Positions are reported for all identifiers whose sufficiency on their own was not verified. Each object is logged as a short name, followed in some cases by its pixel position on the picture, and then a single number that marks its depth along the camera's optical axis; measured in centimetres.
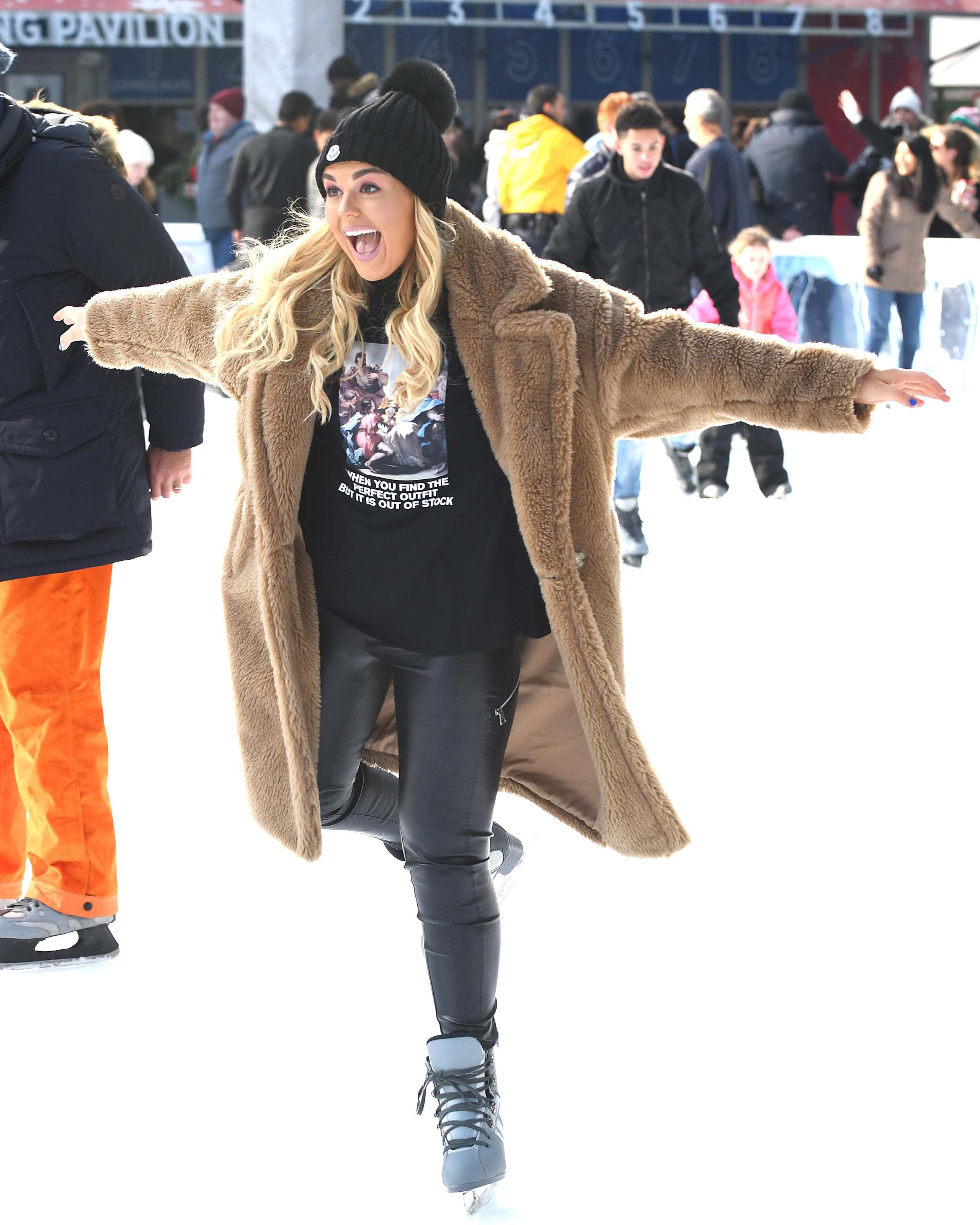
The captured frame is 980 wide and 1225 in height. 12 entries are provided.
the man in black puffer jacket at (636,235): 1263
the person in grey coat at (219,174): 2220
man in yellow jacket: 1875
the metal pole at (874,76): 3991
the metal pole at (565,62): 3850
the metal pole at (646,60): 3894
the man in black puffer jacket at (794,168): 2212
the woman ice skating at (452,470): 457
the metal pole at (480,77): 3769
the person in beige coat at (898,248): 1880
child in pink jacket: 1471
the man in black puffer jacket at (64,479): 559
